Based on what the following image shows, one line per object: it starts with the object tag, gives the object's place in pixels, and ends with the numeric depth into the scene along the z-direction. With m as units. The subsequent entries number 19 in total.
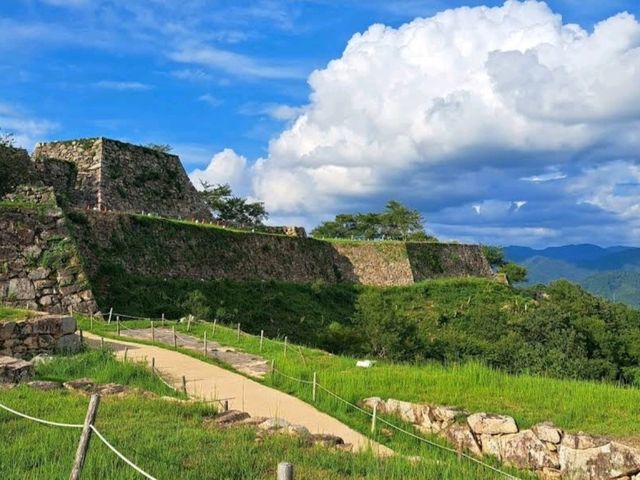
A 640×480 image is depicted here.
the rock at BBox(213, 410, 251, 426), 8.77
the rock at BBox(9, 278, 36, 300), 21.39
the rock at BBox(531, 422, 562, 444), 8.81
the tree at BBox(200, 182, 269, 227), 62.38
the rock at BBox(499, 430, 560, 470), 8.87
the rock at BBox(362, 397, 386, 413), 11.22
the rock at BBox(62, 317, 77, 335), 15.02
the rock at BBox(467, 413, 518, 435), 9.47
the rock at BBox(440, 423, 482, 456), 9.69
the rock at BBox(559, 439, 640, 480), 7.98
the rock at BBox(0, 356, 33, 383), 11.40
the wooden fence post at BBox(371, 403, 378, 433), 9.98
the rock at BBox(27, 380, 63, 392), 10.66
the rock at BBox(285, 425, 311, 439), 8.03
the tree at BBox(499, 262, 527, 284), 77.39
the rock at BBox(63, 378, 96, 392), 10.77
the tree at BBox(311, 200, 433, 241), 76.81
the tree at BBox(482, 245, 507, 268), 85.25
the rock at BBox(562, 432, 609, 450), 8.38
